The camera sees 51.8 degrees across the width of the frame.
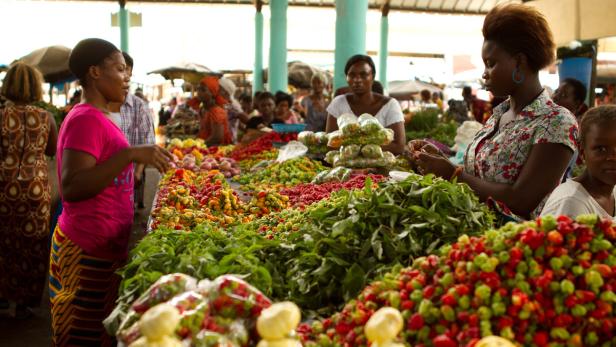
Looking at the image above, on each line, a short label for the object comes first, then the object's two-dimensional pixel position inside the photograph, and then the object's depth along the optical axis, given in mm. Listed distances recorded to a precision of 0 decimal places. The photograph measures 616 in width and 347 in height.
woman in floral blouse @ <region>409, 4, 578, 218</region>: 2543
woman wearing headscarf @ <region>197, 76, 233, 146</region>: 7828
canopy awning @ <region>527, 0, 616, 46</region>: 10812
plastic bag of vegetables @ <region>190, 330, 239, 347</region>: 1515
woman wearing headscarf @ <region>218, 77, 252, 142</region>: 10384
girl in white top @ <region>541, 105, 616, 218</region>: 2371
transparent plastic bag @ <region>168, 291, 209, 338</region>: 1540
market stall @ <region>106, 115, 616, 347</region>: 1520
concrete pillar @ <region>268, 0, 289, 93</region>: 15328
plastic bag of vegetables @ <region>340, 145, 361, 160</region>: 4754
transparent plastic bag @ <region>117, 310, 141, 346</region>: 1594
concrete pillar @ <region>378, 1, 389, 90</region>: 18984
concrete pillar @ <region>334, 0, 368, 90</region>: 8461
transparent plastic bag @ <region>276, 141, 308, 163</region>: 5820
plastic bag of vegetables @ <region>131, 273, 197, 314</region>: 1706
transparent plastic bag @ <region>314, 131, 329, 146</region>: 5648
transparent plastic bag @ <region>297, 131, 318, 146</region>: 5848
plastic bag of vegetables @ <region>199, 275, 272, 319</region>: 1619
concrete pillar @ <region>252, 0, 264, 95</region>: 18531
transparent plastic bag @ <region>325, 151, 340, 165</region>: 5070
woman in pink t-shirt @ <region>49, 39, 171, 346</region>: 2914
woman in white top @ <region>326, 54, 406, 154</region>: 5219
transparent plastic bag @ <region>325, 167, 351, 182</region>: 4570
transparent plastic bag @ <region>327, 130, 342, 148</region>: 4863
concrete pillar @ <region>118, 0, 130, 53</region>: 18716
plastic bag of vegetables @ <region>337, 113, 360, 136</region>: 4766
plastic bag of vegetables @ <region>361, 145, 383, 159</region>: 4734
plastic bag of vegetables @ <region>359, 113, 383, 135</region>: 4742
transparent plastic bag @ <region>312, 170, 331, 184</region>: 4660
